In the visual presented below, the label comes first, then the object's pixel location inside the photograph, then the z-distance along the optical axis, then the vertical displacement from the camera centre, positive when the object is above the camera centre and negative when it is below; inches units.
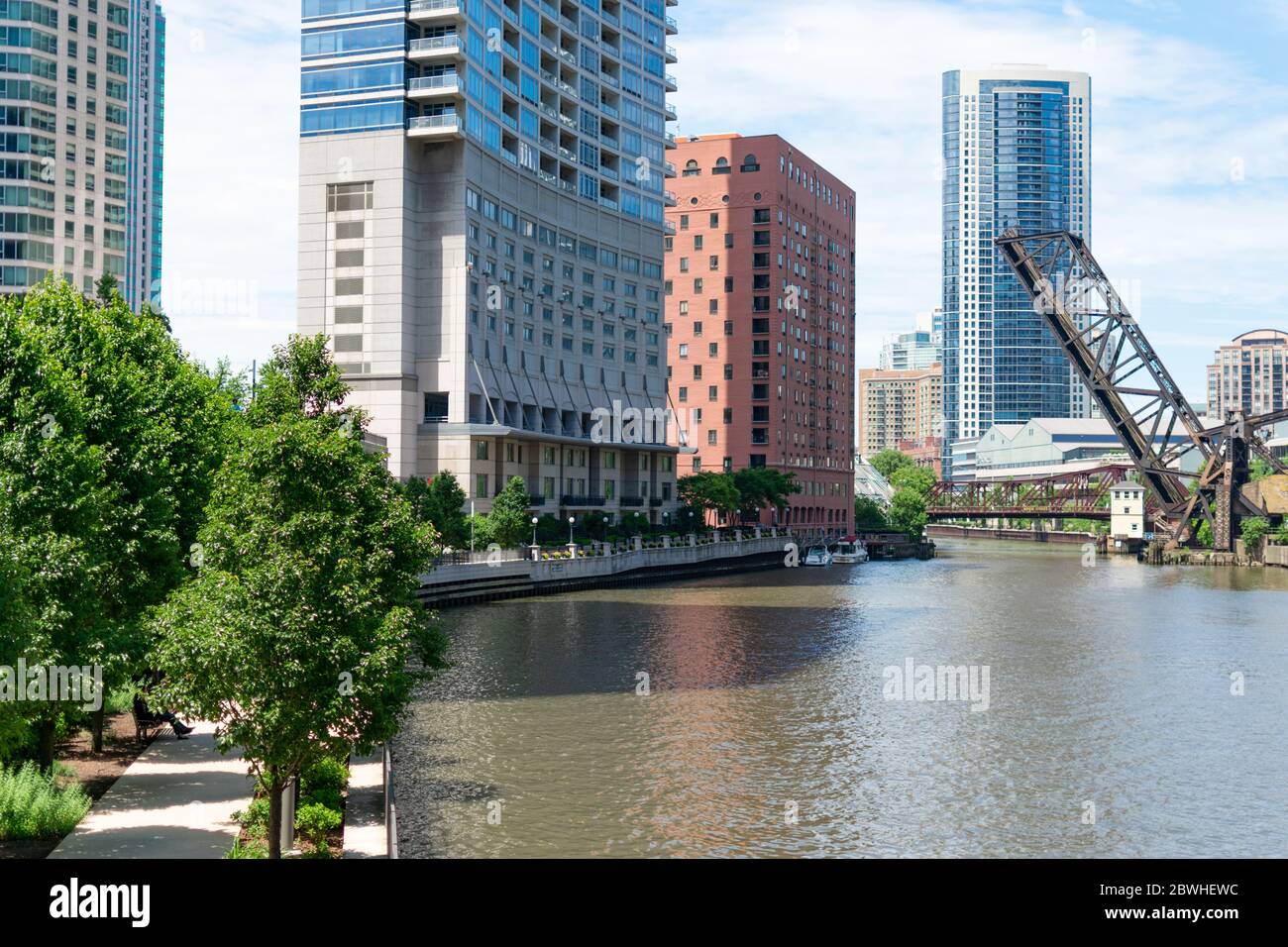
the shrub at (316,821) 860.0 -232.5
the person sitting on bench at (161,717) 1165.1 -221.6
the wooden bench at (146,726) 1201.2 -233.1
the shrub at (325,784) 917.8 -225.7
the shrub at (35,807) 850.8 -225.1
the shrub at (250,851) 764.6 -225.9
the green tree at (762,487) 5162.4 -0.2
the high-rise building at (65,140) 4411.9 +1283.6
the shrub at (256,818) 838.5 -228.6
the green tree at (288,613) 768.3 -79.9
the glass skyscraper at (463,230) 3639.3 +802.6
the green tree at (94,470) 920.9 +15.8
